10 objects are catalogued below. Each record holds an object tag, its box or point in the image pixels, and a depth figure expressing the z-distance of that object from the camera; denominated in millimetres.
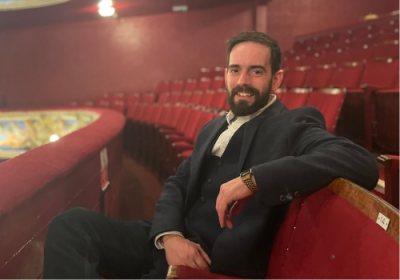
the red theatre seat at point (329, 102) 2291
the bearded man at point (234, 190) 777
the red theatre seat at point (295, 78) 4197
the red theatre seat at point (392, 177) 1009
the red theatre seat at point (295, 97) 2661
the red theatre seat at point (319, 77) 3748
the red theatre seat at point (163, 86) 7723
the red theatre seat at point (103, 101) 7004
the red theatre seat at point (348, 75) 3371
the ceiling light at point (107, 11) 7025
